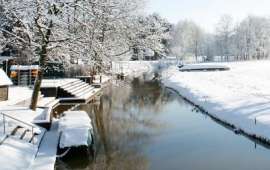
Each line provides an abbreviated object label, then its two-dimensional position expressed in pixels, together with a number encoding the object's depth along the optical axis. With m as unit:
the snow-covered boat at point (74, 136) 10.93
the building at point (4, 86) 17.50
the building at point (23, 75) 24.45
